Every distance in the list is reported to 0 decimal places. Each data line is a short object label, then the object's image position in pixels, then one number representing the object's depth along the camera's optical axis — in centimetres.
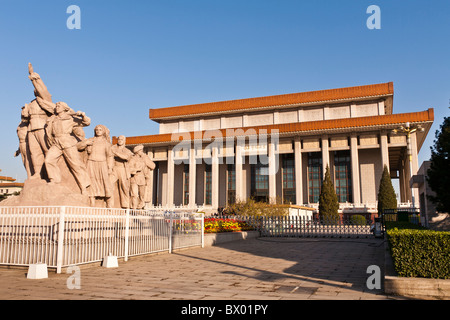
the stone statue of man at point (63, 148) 911
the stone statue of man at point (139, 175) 1288
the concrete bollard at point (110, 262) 758
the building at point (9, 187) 7126
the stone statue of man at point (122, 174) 1217
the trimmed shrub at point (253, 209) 2444
